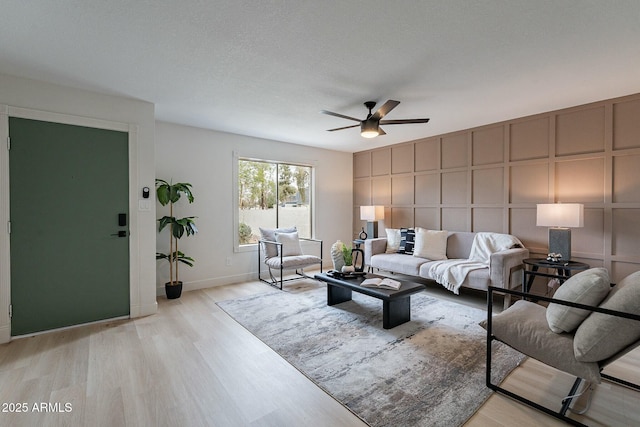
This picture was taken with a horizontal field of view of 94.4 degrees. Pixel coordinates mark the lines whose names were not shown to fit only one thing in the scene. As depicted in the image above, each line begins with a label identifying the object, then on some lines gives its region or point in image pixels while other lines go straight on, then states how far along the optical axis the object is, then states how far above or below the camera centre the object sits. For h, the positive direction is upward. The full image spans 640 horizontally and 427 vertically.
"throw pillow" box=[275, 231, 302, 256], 4.70 -0.54
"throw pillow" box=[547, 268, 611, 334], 1.71 -0.51
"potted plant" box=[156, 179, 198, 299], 3.83 -0.22
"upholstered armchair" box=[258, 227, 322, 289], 4.43 -0.70
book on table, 3.08 -0.78
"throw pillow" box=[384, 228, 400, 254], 5.01 -0.52
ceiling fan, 3.05 +0.96
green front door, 2.78 -0.15
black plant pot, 3.96 -1.08
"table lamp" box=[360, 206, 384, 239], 5.47 -0.10
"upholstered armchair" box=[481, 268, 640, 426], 1.55 -0.71
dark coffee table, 2.92 -0.84
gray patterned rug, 1.85 -1.20
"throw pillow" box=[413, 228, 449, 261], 4.41 -0.51
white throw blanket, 3.71 -0.69
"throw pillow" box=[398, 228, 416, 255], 4.80 -0.49
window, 5.05 +0.23
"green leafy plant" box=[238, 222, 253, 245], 5.00 -0.39
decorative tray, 3.53 -0.77
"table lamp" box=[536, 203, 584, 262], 3.21 -0.11
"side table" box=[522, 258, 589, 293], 3.16 -0.60
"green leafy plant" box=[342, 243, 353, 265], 3.66 -0.57
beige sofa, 3.38 -0.72
